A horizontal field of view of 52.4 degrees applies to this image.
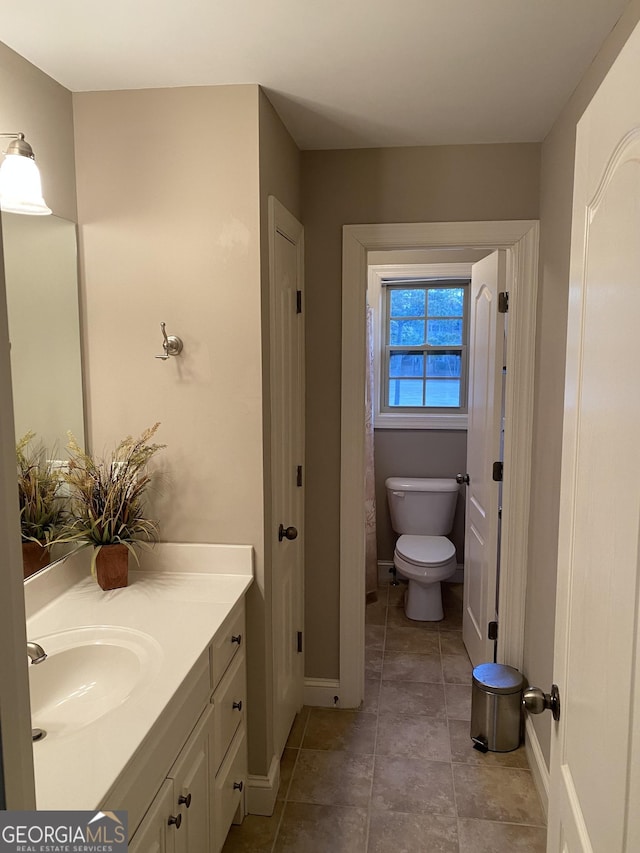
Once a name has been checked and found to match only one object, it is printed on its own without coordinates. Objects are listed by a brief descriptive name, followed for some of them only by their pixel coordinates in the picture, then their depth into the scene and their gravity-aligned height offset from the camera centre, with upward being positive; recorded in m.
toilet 3.76 -1.10
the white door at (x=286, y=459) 2.30 -0.37
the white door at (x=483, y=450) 2.88 -0.41
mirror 1.83 +0.11
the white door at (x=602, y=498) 0.84 -0.20
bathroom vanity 1.24 -0.74
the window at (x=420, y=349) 4.38 +0.10
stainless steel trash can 2.64 -1.42
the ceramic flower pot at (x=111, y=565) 2.02 -0.63
